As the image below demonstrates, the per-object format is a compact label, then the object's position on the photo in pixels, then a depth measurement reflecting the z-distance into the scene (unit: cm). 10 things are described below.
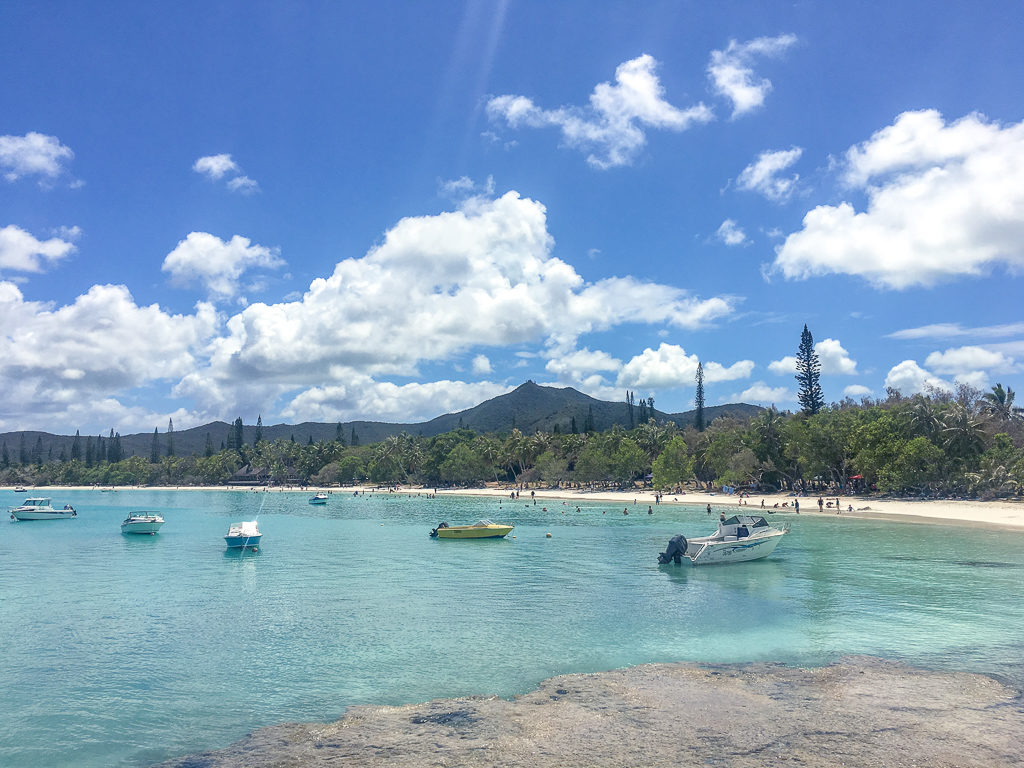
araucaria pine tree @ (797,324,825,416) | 12900
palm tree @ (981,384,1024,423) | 10594
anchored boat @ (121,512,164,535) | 6775
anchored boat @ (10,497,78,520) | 9431
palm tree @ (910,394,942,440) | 7962
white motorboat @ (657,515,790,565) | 3988
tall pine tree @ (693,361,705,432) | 16285
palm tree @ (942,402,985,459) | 7675
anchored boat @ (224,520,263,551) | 5188
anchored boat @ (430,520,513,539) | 5769
